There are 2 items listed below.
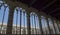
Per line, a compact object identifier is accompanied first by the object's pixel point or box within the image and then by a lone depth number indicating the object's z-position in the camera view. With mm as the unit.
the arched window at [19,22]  2192
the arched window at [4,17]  1992
